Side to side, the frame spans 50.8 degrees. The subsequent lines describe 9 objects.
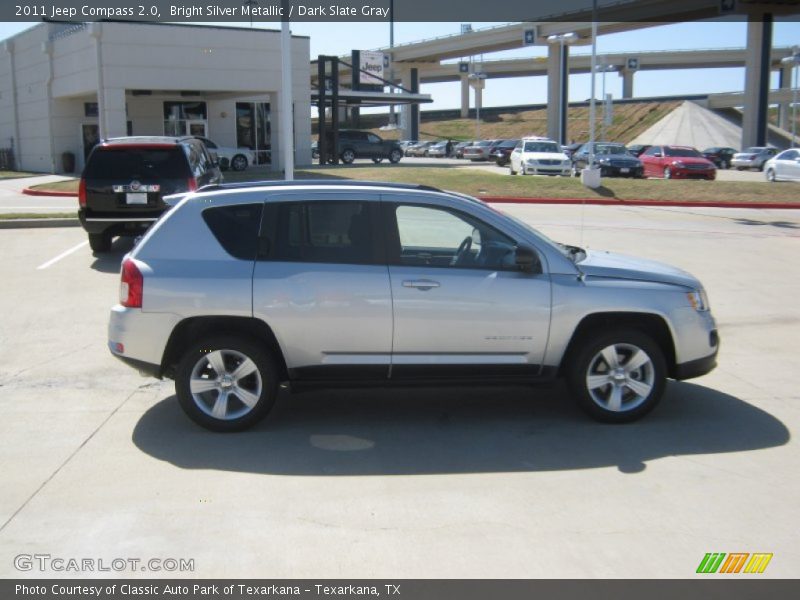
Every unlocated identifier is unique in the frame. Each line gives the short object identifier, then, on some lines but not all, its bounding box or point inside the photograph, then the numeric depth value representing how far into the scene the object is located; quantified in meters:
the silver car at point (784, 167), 31.66
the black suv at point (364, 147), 48.28
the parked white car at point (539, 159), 34.94
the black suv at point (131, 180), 13.01
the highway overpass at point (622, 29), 58.06
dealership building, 33.16
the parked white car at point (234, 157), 36.78
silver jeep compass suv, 6.01
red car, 34.63
